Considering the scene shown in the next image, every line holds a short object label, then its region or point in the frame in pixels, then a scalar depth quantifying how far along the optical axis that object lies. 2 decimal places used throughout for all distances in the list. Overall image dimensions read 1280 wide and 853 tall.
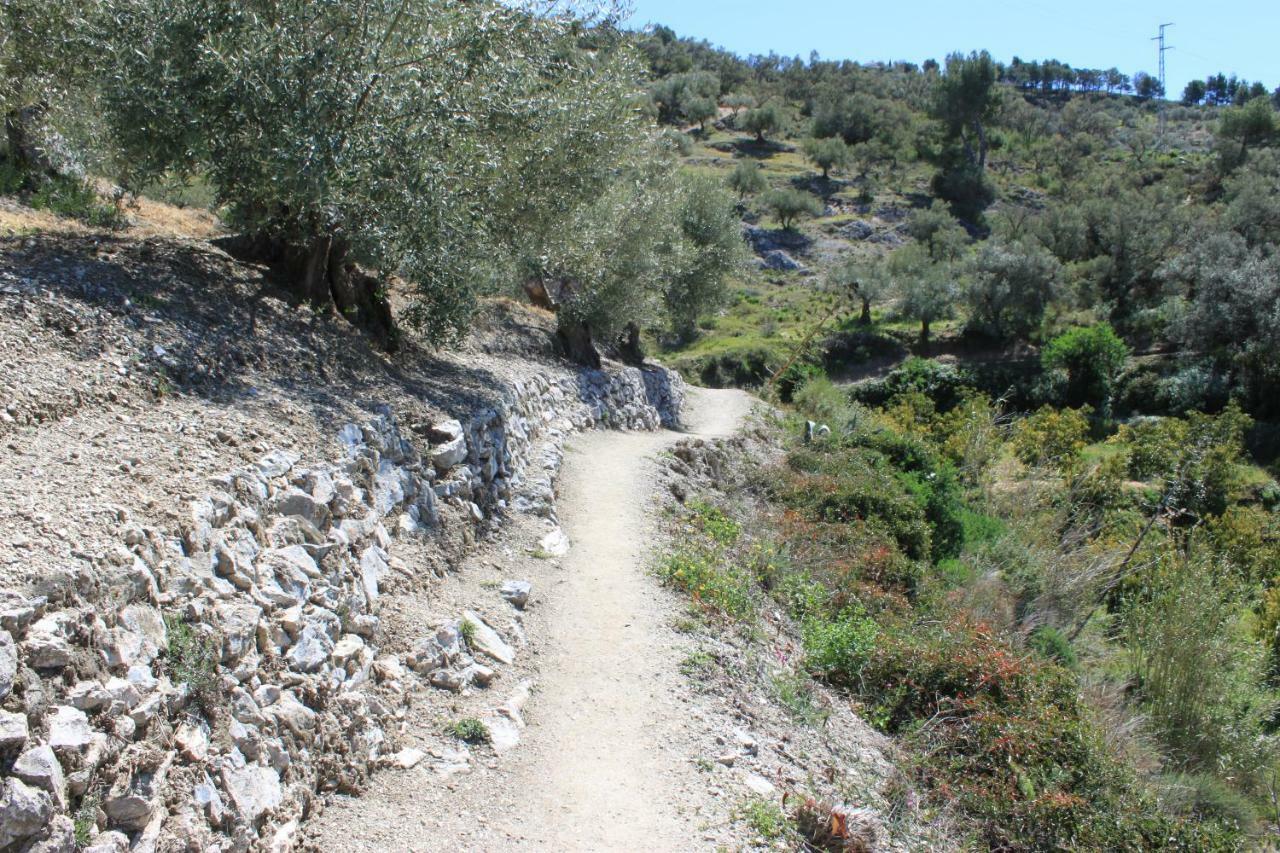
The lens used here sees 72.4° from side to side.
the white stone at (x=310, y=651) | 5.78
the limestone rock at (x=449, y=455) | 9.76
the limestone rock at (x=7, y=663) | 3.75
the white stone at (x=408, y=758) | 6.07
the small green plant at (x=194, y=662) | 4.75
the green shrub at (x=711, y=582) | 9.89
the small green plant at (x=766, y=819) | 6.21
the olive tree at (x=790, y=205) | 61.53
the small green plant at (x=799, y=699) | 8.23
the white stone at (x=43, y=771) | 3.66
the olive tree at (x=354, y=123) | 9.18
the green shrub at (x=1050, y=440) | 24.78
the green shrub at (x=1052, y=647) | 12.83
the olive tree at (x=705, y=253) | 27.26
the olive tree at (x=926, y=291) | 43.91
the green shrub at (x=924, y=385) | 38.88
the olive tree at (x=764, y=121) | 78.00
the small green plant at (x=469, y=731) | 6.59
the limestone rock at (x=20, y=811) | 3.51
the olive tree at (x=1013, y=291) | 42.47
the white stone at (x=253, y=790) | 4.70
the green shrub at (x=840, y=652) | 9.58
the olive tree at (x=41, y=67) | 9.91
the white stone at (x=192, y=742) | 4.53
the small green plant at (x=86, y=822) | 3.79
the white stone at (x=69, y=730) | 3.88
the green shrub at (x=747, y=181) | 64.88
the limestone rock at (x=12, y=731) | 3.65
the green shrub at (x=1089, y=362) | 37.56
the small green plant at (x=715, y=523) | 12.65
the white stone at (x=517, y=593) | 8.89
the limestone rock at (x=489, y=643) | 7.80
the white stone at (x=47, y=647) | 4.02
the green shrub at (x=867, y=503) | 15.54
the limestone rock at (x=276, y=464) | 6.78
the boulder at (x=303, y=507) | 6.75
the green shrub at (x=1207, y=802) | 9.99
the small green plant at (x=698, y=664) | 8.23
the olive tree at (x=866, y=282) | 46.59
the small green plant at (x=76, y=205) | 11.12
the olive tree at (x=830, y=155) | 70.44
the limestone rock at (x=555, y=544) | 10.57
